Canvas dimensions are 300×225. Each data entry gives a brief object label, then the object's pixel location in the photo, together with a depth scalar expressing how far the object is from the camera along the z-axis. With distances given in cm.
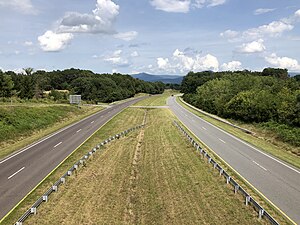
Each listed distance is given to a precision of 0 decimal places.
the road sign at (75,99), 7031
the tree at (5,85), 6643
